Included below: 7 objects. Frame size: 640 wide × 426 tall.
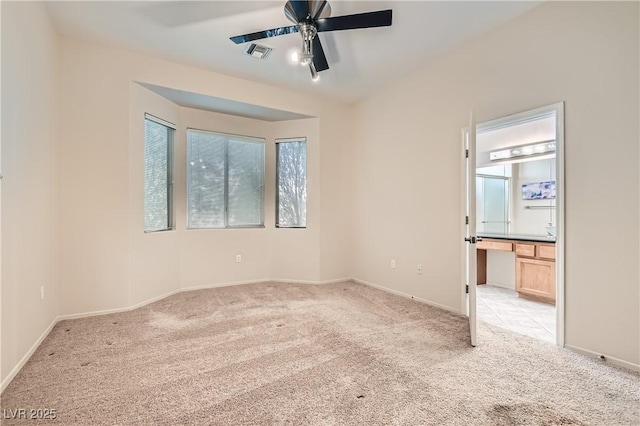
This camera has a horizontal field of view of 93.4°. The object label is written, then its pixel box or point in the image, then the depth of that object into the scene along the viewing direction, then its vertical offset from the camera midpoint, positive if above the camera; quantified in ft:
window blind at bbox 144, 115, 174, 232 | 12.16 +1.49
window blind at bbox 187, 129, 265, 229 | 14.40 +1.52
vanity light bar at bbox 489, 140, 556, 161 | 14.73 +3.18
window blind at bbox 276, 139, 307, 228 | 16.01 +1.48
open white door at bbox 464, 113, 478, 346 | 8.20 -0.59
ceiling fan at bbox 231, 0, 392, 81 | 7.28 +4.81
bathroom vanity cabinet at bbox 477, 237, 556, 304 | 12.15 -2.36
